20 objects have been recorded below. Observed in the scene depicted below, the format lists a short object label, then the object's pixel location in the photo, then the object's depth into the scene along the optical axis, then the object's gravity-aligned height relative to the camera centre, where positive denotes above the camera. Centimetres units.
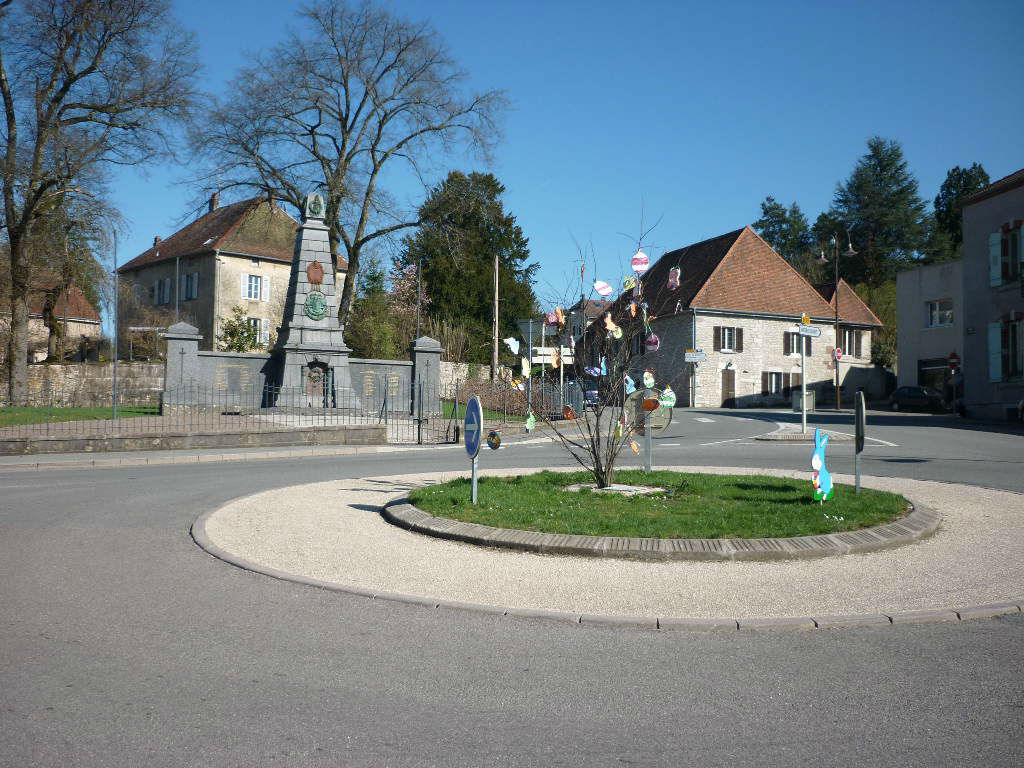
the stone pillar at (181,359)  2620 +89
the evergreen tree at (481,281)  5444 +757
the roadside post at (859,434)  930 -52
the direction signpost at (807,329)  1927 +143
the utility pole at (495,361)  3677 +122
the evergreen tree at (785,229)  8788 +1750
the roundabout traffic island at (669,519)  667 -124
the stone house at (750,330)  4966 +377
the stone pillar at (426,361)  2956 +99
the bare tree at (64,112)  2761 +979
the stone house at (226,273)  4944 +718
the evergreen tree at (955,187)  8412 +2163
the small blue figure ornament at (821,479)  856 -96
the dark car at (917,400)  4319 -58
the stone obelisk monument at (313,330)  2795 +199
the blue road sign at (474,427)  882 -44
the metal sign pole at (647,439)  1043 -71
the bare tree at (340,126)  3316 +1106
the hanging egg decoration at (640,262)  998 +156
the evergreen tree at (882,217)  7669 +1644
